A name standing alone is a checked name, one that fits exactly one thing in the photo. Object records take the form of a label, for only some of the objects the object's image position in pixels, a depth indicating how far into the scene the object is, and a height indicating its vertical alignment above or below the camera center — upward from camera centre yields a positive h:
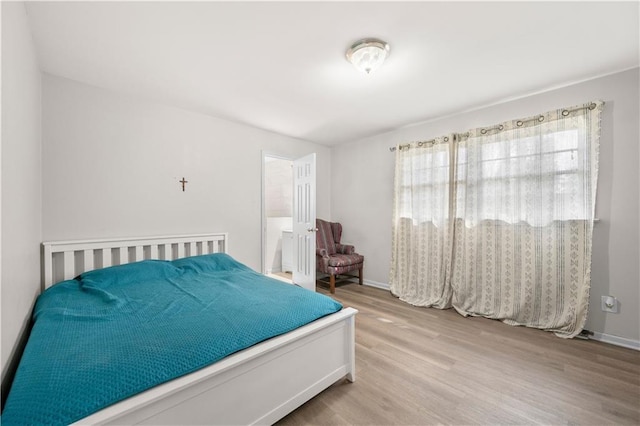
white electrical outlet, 2.33 -0.82
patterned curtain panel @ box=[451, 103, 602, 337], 2.45 -0.08
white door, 3.77 -0.15
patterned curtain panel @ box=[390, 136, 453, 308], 3.31 -0.17
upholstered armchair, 3.90 -0.69
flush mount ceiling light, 1.87 +1.18
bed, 1.07 -0.79
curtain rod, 2.40 +0.96
